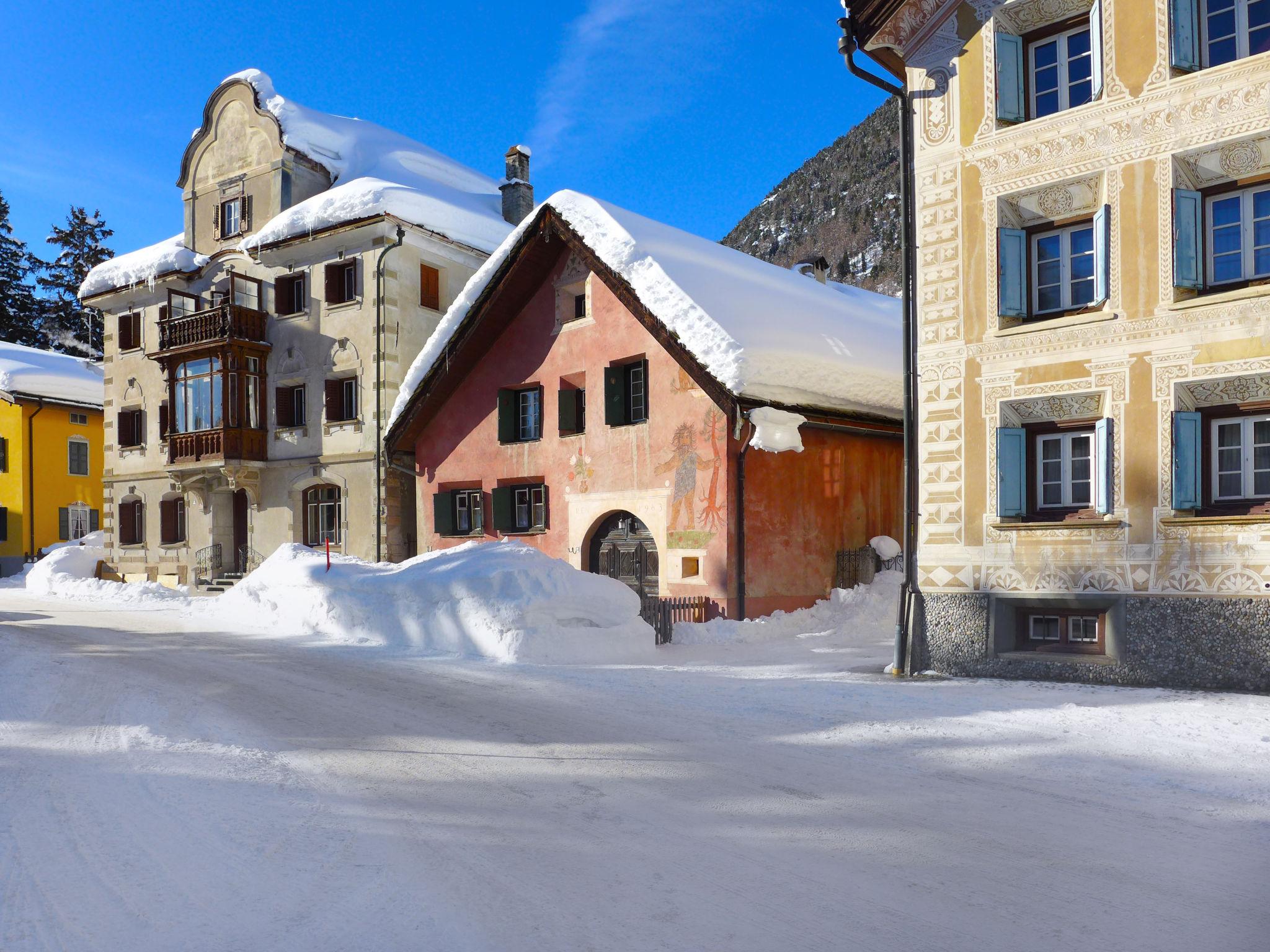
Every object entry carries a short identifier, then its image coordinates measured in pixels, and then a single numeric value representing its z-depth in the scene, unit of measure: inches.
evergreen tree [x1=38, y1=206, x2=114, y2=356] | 2234.3
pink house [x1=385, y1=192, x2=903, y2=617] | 664.4
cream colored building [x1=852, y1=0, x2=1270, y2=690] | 419.5
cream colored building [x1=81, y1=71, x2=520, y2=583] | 991.0
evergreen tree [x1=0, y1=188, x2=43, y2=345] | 2208.4
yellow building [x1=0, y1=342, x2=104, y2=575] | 1464.1
